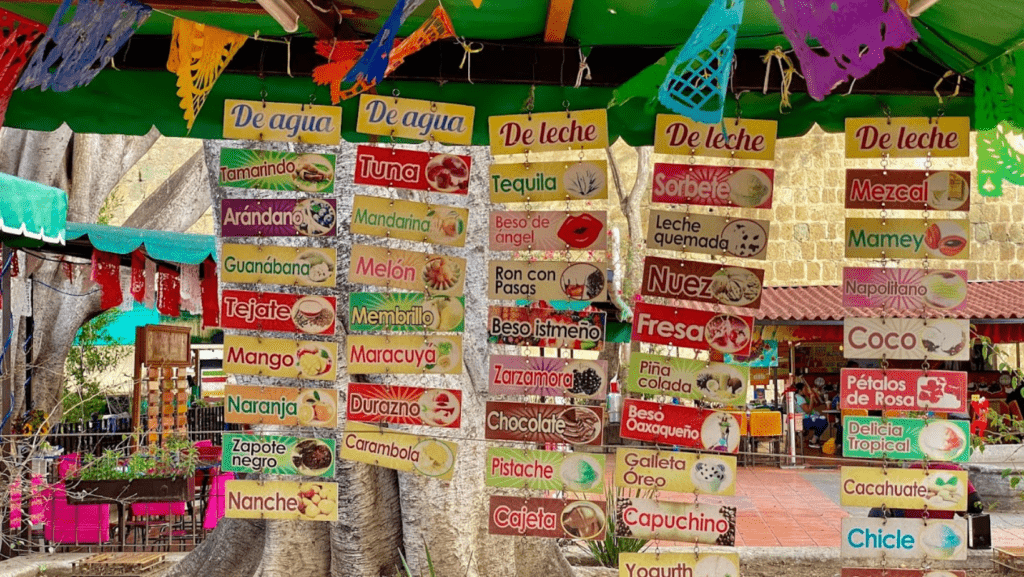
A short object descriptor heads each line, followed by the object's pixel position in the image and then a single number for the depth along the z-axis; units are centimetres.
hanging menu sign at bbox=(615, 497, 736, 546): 351
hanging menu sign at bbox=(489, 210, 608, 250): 350
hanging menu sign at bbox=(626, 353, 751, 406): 346
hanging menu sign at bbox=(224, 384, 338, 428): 367
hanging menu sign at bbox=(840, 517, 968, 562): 346
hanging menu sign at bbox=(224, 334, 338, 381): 366
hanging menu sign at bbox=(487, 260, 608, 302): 354
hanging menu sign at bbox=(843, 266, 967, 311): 338
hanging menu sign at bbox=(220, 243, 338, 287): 361
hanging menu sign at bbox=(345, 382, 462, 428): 360
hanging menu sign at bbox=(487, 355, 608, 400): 357
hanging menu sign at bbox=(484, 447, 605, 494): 356
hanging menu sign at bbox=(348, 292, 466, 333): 361
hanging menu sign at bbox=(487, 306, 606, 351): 359
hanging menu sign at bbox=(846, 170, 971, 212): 338
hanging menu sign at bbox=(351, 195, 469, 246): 356
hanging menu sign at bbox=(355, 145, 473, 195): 355
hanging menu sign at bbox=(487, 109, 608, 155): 343
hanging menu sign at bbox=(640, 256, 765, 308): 345
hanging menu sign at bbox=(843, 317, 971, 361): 338
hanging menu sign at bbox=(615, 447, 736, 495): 347
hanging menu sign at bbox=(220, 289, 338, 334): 366
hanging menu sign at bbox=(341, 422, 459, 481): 366
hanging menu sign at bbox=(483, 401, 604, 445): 358
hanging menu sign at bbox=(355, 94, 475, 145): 345
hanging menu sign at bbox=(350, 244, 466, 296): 362
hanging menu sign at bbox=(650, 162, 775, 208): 340
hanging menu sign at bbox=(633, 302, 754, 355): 347
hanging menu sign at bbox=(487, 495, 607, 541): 357
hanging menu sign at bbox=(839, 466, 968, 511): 342
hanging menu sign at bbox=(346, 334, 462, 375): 359
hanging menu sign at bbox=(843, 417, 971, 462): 342
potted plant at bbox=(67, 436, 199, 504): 791
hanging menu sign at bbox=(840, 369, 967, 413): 339
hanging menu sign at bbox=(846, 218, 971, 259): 337
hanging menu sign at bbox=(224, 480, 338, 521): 372
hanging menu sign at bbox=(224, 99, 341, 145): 347
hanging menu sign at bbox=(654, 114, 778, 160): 342
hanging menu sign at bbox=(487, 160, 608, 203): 345
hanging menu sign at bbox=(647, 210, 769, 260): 340
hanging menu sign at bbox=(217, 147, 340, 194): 357
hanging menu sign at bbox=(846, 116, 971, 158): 336
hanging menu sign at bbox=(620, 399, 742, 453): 348
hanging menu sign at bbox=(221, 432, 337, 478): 370
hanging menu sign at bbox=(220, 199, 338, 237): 357
